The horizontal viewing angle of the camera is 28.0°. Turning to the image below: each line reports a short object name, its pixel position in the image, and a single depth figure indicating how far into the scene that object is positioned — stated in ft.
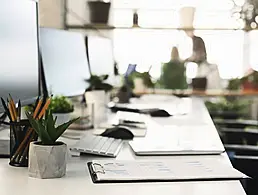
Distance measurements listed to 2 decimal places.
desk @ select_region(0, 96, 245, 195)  3.85
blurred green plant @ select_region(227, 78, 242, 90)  14.12
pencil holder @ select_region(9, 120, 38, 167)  4.68
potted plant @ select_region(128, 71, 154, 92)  14.06
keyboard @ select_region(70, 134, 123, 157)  5.36
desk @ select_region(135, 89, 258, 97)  14.01
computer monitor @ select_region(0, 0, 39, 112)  5.15
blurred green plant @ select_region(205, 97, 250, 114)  13.55
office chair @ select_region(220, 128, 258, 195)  7.18
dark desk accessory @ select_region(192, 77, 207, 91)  14.29
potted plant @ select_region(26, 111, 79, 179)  4.27
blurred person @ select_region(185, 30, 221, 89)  14.08
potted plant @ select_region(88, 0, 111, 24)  13.32
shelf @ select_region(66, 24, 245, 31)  12.61
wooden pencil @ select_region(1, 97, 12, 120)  4.84
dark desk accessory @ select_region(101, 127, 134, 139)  6.55
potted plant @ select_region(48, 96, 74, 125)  7.00
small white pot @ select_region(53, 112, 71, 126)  6.91
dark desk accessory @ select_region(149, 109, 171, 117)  9.32
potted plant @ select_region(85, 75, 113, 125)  8.09
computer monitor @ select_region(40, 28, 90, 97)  7.01
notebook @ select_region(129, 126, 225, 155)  5.54
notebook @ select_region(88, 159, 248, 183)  4.24
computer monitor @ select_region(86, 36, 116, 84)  9.82
